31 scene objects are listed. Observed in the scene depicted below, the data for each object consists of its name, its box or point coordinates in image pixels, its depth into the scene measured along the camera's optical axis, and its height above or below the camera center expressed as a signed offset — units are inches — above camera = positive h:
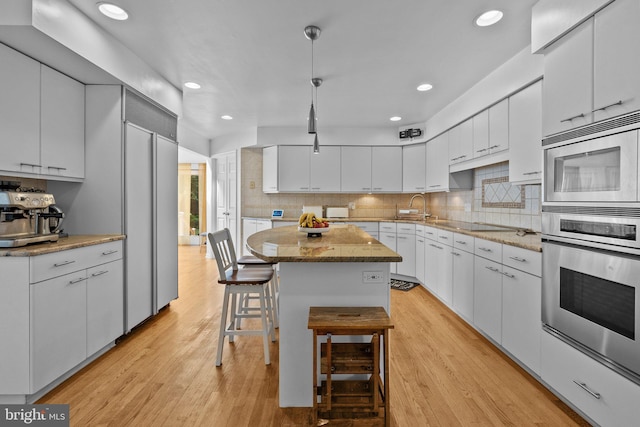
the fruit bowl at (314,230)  106.9 -6.4
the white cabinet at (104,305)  94.8 -29.4
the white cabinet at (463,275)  122.5 -25.2
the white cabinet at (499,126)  117.7 +31.8
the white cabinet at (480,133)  132.2 +32.6
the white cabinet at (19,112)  82.5 +25.6
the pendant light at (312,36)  95.9 +52.3
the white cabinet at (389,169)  218.4 +27.9
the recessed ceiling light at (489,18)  88.0 +53.4
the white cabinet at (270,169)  222.4 +28.4
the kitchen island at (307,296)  73.8 -19.4
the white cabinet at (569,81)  69.1 +29.5
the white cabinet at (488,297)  102.7 -28.7
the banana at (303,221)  109.8 -3.6
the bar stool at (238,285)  92.7 -21.6
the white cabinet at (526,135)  101.0 +24.9
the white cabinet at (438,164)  176.1 +27.1
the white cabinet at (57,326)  76.3 -29.7
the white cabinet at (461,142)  147.9 +33.1
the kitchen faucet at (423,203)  214.8 +5.4
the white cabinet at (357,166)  219.0 +29.9
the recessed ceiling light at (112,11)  85.4 +53.2
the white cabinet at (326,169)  219.1 +27.8
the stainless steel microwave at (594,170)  60.0 +8.8
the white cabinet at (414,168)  207.0 +27.8
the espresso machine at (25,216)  79.3 -1.9
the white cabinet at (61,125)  94.4 +25.9
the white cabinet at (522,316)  85.4 -29.0
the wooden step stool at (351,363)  62.2 -29.5
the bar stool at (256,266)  114.4 -21.0
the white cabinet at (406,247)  191.5 -21.5
